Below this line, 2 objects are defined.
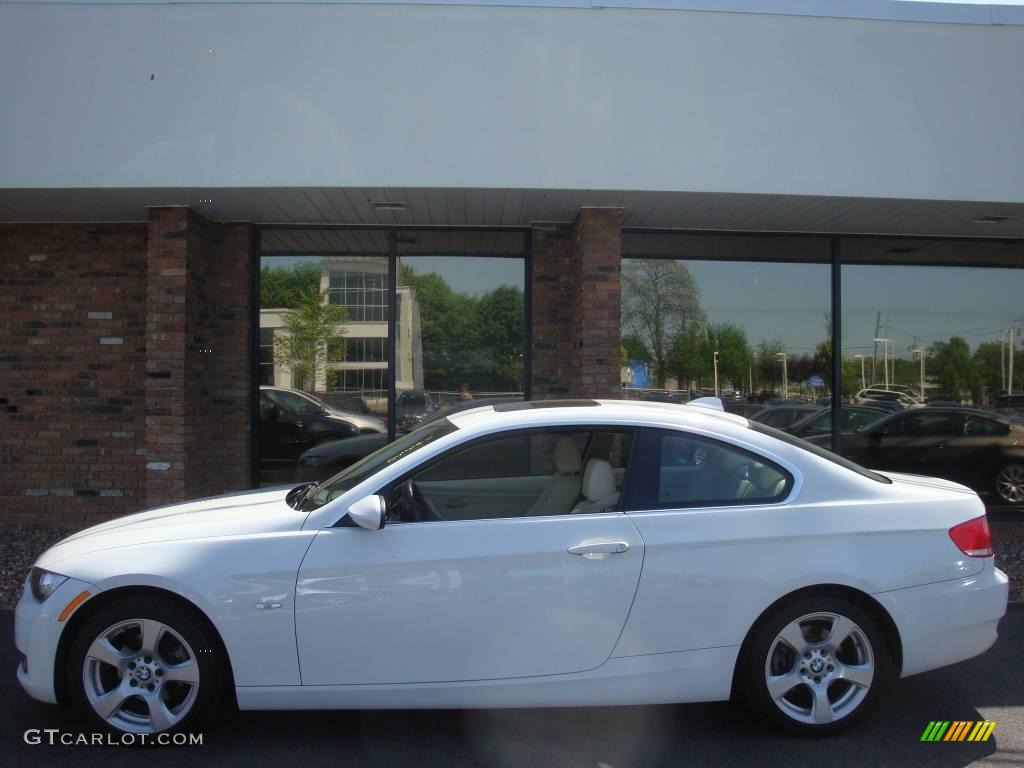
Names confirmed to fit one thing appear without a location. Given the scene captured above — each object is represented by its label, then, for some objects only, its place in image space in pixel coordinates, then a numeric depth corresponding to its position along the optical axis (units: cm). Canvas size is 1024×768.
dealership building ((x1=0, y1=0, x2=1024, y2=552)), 672
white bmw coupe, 347
